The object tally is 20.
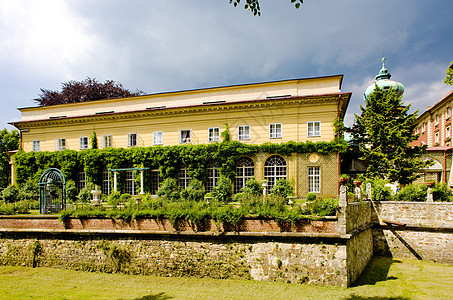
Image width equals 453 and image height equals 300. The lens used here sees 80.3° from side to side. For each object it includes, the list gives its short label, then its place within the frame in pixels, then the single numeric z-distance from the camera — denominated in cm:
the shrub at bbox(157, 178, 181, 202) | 1886
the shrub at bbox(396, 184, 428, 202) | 1509
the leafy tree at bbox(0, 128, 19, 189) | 3262
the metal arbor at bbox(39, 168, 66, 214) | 1520
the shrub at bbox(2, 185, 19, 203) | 2020
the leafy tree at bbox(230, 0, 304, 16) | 609
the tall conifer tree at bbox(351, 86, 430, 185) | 1895
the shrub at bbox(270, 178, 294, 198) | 1792
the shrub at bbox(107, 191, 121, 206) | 1991
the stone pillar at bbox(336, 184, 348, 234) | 1030
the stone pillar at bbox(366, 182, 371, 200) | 1539
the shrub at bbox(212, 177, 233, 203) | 1891
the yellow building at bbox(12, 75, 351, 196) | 1944
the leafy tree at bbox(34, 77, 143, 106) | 3291
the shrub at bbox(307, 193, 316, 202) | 1710
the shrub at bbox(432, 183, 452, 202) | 1500
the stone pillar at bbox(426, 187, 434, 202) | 1448
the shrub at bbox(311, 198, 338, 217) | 1070
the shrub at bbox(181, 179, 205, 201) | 1836
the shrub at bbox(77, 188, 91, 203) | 2084
